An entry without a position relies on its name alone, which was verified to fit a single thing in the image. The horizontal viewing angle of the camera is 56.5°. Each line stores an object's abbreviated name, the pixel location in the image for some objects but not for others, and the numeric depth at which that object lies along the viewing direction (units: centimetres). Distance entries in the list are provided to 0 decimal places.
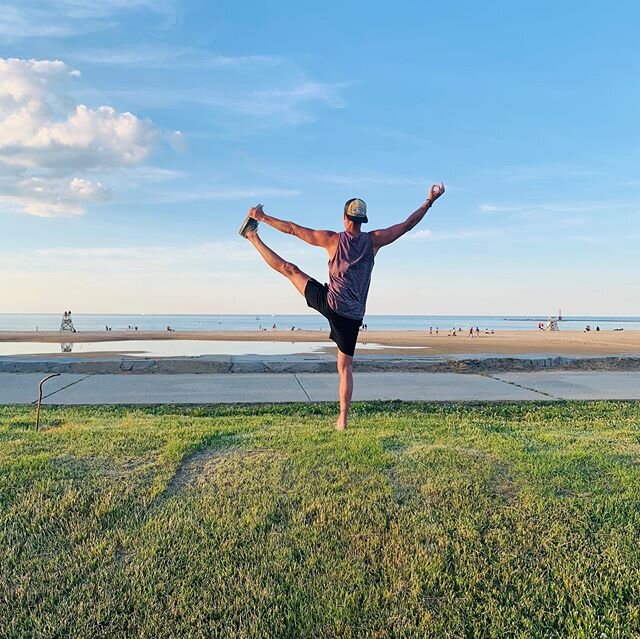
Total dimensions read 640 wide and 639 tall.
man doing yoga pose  513
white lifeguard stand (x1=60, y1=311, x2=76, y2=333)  4469
